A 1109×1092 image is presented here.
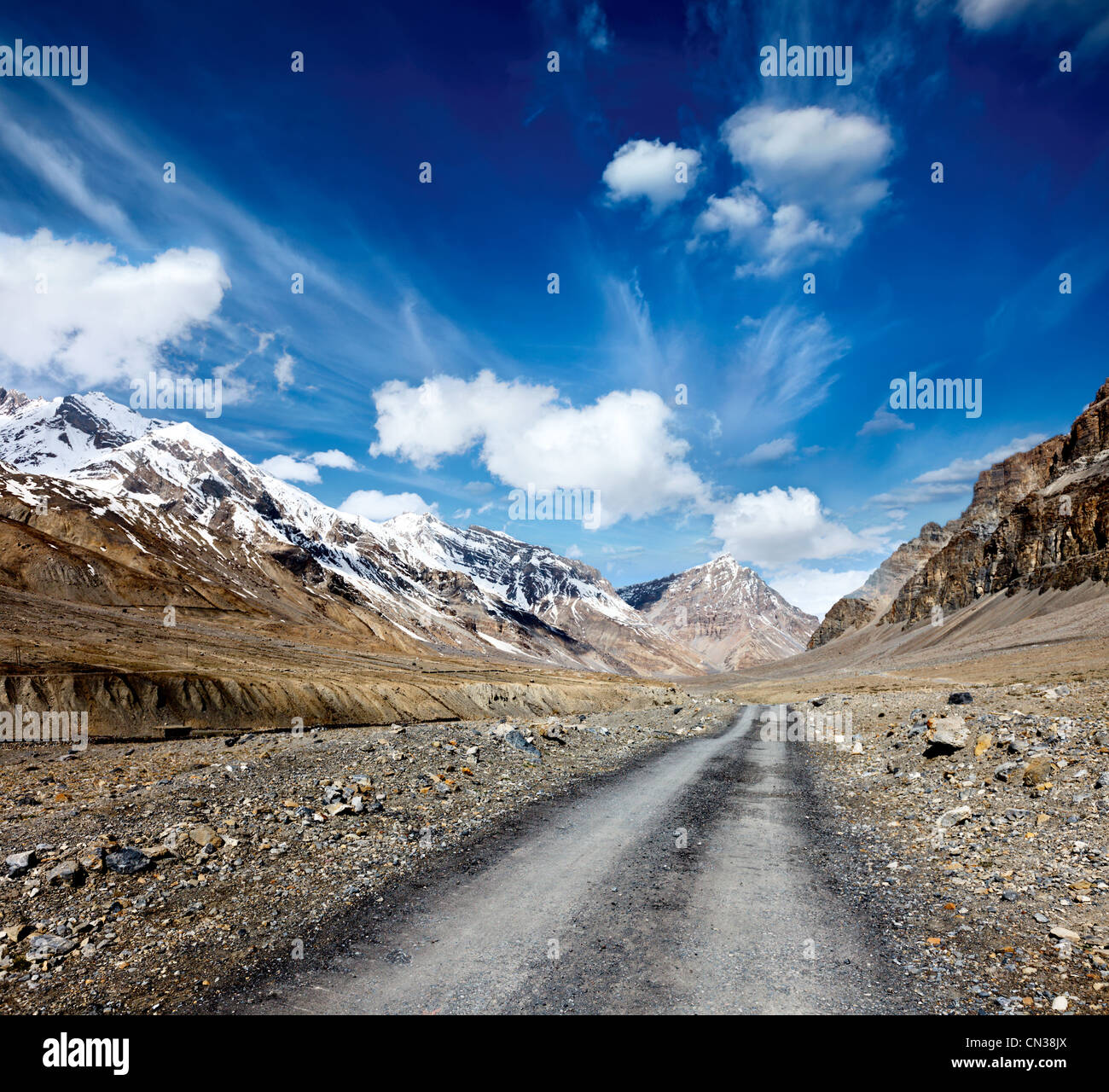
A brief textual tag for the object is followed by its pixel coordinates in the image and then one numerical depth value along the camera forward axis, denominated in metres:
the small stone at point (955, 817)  11.96
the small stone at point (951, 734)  16.44
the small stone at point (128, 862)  8.83
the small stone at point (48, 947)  6.97
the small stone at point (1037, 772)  12.53
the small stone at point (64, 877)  8.34
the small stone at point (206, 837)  9.93
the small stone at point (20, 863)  8.52
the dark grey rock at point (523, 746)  19.09
